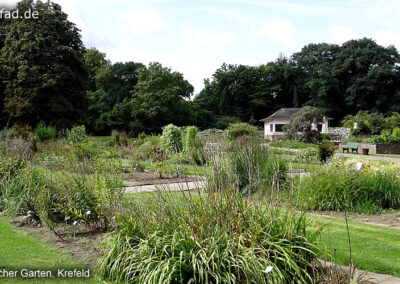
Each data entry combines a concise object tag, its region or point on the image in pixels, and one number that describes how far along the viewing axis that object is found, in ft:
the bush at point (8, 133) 49.64
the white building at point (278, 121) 142.82
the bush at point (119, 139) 68.16
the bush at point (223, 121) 143.12
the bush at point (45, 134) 62.32
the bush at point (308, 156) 45.64
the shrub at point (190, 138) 51.83
